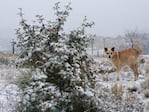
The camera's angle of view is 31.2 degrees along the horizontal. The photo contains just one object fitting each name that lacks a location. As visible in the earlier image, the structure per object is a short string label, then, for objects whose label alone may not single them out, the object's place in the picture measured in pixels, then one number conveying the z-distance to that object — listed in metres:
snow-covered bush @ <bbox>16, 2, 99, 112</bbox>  5.03
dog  8.91
